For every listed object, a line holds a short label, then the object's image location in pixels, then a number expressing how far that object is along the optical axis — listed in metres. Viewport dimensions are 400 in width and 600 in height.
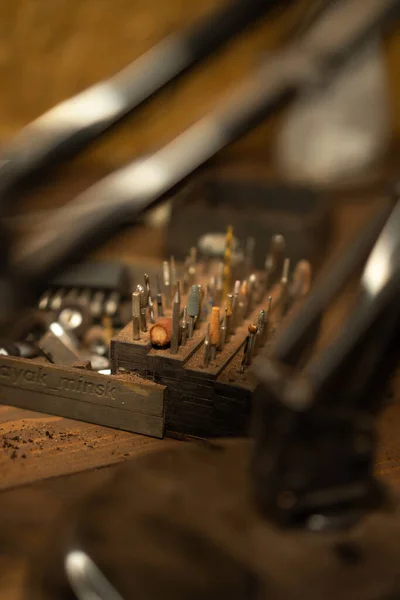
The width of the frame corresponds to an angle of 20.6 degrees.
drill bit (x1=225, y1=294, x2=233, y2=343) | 0.35
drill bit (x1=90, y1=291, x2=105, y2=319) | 0.43
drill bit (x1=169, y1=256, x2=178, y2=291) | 0.38
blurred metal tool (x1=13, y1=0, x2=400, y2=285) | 0.14
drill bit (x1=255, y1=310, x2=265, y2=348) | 0.34
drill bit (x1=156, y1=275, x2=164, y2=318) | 0.36
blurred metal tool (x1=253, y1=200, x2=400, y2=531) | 0.23
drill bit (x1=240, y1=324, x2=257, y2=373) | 0.34
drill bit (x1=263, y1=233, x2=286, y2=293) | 0.40
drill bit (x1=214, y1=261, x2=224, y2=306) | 0.38
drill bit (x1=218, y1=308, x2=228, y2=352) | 0.35
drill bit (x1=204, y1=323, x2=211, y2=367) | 0.34
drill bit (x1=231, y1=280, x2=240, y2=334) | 0.36
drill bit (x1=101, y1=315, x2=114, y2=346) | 0.41
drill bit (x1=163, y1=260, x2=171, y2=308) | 0.37
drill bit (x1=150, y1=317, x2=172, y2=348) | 0.34
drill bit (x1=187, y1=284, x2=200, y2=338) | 0.35
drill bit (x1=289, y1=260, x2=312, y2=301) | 0.38
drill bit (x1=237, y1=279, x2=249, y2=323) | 0.36
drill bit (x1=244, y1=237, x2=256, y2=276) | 0.41
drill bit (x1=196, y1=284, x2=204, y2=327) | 0.35
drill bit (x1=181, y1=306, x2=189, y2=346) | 0.35
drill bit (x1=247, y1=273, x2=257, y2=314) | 0.37
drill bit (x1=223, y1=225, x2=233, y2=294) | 0.39
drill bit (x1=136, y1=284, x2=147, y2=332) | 0.35
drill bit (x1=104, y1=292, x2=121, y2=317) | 0.43
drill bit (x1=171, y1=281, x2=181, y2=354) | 0.34
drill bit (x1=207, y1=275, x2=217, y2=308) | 0.37
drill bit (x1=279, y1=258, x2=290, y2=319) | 0.37
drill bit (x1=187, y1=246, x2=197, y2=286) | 0.39
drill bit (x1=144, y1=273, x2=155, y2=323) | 0.36
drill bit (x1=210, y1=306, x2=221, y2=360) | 0.34
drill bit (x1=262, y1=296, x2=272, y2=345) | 0.35
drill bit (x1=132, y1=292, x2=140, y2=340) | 0.34
